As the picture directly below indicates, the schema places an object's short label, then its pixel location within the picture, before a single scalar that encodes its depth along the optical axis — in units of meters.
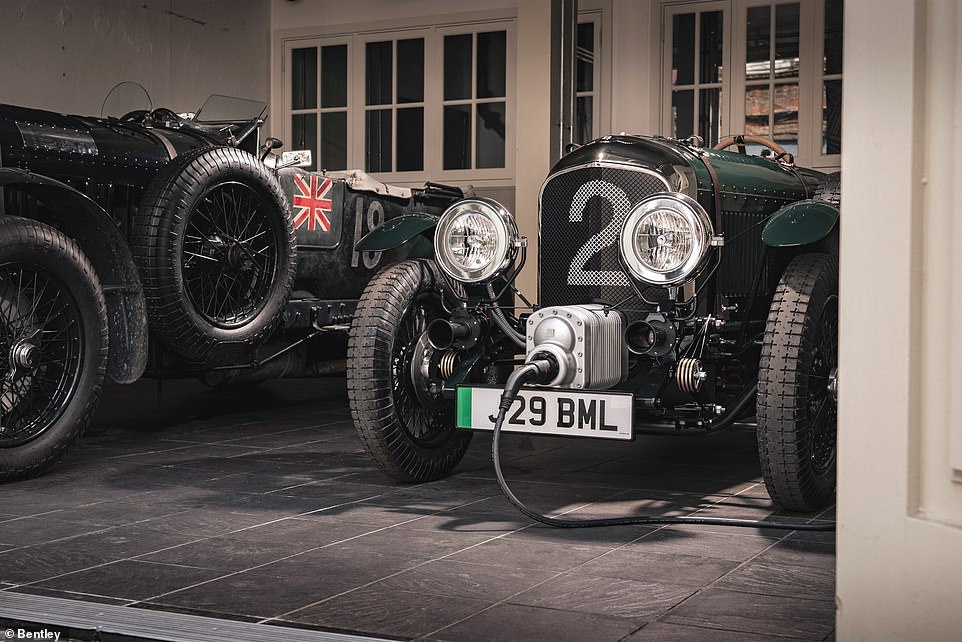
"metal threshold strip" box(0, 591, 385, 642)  2.24
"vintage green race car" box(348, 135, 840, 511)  3.50
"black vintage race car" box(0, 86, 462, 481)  4.16
